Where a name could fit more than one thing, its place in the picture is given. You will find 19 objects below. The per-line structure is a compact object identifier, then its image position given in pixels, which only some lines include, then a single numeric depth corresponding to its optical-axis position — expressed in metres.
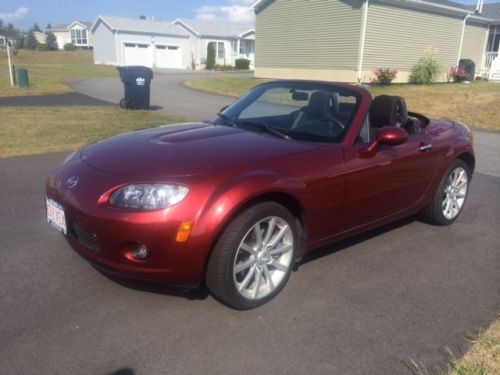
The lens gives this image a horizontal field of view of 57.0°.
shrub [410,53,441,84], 22.33
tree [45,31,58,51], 69.37
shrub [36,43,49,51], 66.09
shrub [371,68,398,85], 21.48
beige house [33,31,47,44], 100.31
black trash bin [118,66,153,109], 13.30
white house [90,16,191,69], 46.28
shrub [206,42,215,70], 45.56
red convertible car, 2.80
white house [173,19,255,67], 48.88
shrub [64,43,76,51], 70.19
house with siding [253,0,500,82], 21.64
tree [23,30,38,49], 68.62
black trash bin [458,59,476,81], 25.38
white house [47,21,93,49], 84.69
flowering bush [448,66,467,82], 24.56
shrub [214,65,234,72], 44.38
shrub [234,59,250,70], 45.31
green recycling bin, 18.55
